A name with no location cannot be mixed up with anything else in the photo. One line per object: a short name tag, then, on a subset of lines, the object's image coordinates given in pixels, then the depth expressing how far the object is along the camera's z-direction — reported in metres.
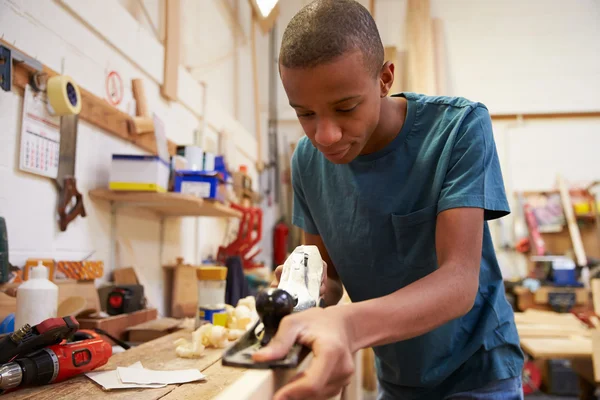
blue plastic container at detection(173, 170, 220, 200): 2.23
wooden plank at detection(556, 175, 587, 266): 4.87
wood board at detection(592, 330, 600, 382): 2.52
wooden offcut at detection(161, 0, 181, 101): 2.71
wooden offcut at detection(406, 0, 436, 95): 4.64
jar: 1.74
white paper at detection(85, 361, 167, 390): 0.97
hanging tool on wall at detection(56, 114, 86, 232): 1.73
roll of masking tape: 1.59
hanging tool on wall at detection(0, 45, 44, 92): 1.37
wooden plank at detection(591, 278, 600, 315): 2.77
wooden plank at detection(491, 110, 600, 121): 5.40
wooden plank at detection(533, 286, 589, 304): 4.48
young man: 0.65
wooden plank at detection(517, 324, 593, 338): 3.32
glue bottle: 1.20
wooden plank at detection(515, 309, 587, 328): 3.66
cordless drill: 0.93
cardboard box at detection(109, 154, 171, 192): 1.95
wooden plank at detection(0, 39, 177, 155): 1.51
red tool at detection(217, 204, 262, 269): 3.32
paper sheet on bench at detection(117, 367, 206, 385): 1.01
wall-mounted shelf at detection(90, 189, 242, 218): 1.97
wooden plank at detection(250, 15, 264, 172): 5.13
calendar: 1.54
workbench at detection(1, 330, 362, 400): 0.54
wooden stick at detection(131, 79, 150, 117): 2.33
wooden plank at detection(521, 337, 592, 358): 2.80
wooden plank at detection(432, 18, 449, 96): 5.05
